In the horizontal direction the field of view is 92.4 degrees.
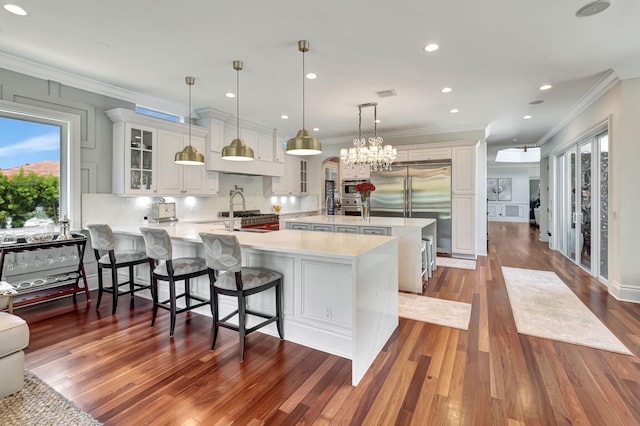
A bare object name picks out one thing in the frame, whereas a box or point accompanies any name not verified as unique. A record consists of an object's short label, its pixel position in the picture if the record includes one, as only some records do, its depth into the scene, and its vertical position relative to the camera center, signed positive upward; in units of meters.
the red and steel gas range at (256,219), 5.88 -0.17
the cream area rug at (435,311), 3.12 -1.11
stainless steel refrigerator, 6.37 +0.36
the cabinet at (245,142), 5.29 +1.35
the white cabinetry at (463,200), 6.13 +0.21
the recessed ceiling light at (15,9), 2.39 +1.60
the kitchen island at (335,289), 2.21 -0.63
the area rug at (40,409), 1.72 -1.17
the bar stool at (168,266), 2.79 -0.54
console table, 3.21 -0.79
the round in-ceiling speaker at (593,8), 2.36 +1.61
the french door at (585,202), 4.41 +0.14
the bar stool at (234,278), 2.32 -0.55
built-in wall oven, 8.18 +0.34
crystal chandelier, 5.09 +0.97
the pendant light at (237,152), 3.23 +0.63
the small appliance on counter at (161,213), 4.62 -0.03
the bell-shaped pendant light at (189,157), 3.49 +0.62
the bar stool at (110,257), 3.30 -0.51
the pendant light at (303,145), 2.70 +0.59
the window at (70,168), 3.83 +0.54
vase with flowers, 4.63 +0.24
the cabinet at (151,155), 4.19 +0.80
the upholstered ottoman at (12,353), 1.87 -0.88
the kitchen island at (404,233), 4.01 -0.30
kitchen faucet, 3.44 -0.07
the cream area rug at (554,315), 2.73 -1.11
